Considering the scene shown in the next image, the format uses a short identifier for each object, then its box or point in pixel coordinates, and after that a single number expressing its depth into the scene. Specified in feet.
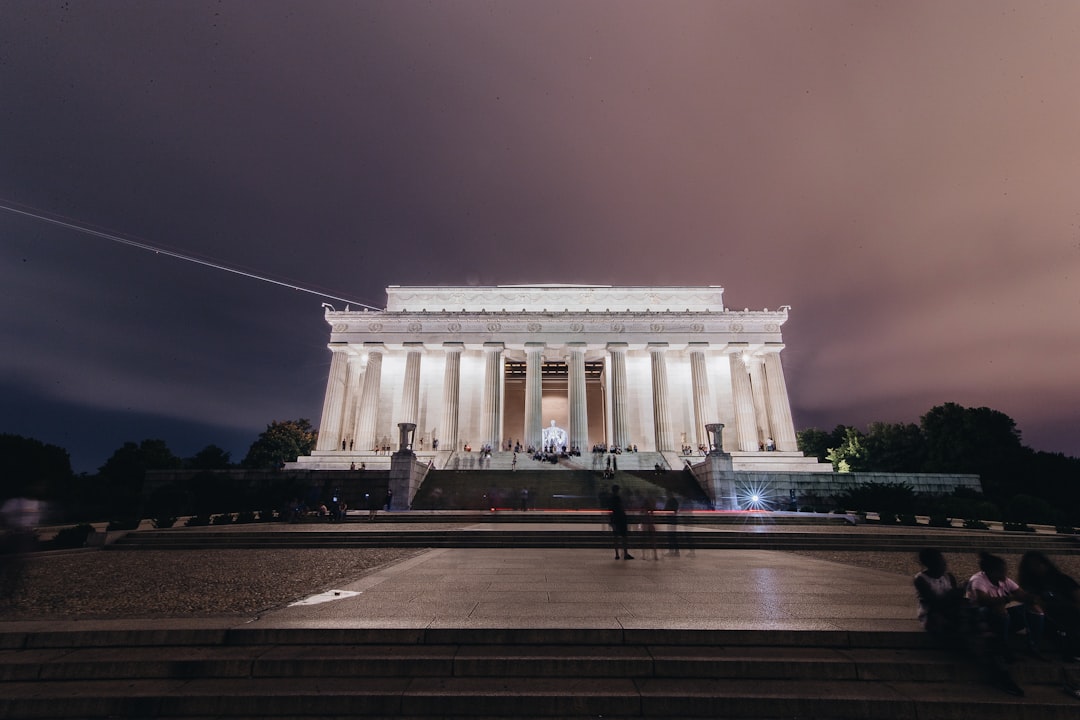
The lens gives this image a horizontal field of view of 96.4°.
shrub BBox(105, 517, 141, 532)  52.95
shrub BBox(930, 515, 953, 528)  60.15
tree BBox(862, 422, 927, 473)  180.04
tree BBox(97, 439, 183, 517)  136.98
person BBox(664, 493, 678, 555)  43.08
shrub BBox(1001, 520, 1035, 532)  56.73
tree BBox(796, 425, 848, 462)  254.68
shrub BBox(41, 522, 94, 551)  46.88
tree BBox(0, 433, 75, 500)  102.32
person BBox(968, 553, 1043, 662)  15.81
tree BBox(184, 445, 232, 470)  160.86
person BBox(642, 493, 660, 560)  39.75
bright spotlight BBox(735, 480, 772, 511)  87.25
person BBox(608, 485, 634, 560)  37.73
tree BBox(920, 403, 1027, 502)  142.41
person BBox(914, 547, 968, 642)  16.21
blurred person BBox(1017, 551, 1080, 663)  15.99
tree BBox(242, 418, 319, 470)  167.22
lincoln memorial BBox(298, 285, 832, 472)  133.18
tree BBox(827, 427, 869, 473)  201.77
